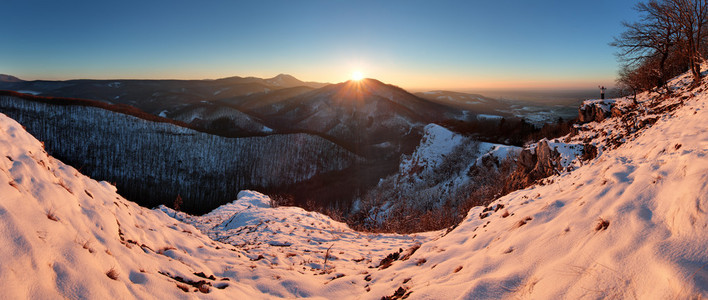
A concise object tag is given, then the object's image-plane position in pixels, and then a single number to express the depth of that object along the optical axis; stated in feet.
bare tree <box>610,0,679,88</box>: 51.92
